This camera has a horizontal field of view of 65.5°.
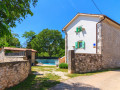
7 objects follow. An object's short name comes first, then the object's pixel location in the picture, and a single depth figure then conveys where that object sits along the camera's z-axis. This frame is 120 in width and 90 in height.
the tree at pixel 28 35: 41.75
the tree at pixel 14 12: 3.66
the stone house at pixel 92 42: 9.79
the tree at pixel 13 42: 32.38
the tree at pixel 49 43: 35.84
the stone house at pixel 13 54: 9.15
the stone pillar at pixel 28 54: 9.06
